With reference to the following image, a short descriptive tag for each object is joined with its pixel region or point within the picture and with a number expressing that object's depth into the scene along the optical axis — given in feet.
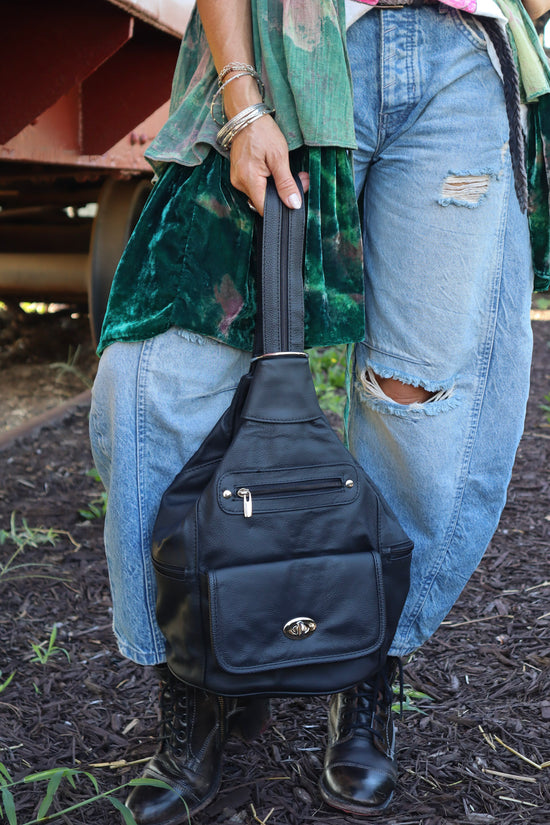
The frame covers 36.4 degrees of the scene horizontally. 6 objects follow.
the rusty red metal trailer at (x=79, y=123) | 7.77
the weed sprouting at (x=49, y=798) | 4.10
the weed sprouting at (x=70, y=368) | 13.19
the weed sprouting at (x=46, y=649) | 6.19
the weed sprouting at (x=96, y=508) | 8.73
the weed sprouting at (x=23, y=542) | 7.55
